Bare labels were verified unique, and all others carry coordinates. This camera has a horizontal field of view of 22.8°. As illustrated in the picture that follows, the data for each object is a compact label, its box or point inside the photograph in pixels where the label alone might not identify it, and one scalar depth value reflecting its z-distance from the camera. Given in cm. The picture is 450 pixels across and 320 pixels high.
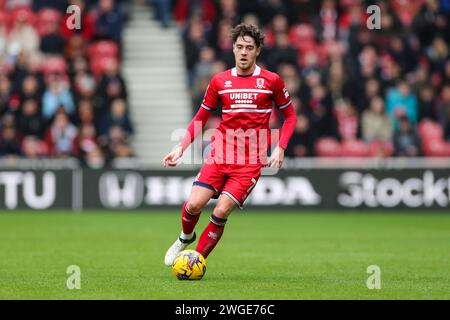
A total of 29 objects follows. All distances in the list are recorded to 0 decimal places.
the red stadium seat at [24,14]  2373
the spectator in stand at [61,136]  2200
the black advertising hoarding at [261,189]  2173
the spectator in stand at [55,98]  2239
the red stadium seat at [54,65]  2295
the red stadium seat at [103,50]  2411
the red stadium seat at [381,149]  2253
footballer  1130
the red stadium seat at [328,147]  2270
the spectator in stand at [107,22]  2441
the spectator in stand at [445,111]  2370
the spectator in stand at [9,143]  2184
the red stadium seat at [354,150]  2258
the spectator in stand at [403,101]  2355
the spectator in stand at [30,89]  2230
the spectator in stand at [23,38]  2341
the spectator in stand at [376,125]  2272
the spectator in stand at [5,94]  2231
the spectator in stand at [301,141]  2253
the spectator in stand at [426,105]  2372
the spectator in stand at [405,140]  2262
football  1101
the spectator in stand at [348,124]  2281
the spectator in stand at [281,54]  2333
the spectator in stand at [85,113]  2248
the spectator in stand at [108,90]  2286
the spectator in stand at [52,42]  2330
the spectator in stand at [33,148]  2188
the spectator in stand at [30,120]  2206
